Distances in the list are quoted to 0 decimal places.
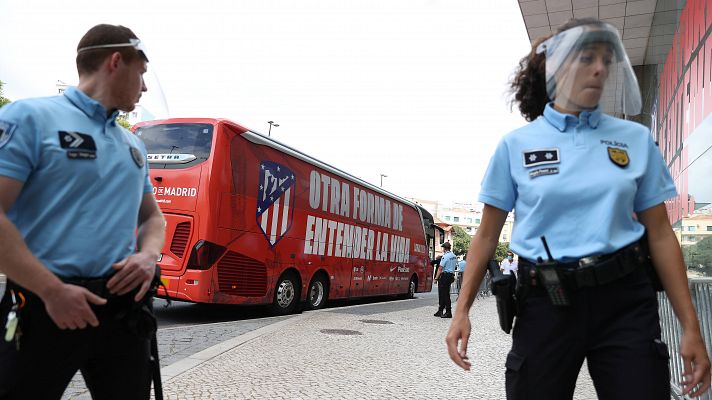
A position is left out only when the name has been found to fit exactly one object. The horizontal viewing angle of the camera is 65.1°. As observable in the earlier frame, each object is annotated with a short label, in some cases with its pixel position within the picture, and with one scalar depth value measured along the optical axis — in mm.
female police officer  1718
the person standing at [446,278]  11836
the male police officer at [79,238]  1596
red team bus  8664
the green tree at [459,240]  107875
